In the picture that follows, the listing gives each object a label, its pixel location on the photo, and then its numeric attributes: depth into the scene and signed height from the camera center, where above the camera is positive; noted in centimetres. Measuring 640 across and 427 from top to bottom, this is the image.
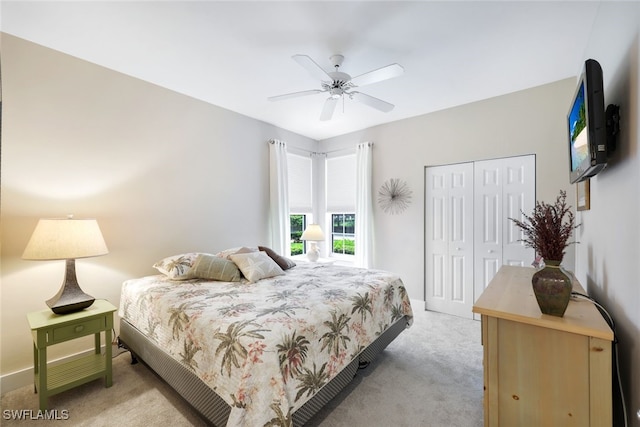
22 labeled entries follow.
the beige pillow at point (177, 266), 254 -52
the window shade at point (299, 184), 462 +53
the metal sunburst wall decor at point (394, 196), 403 +26
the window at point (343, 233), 482 -38
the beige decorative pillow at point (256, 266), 260 -54
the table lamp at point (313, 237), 416 -38
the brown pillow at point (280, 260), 305 -56
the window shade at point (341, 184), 470 +54
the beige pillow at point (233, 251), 289 -43
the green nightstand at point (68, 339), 182 -92
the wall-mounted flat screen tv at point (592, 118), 130 +48
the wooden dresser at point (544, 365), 117 -74
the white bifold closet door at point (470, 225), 318 -17
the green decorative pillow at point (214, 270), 257 -56
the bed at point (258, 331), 134 -77
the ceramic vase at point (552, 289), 129 -38
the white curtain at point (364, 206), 430 +12
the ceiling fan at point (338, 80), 201 +111
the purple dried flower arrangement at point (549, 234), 137 -12
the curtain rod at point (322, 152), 461 +115
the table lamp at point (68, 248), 190 -25
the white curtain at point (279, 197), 408 +26
